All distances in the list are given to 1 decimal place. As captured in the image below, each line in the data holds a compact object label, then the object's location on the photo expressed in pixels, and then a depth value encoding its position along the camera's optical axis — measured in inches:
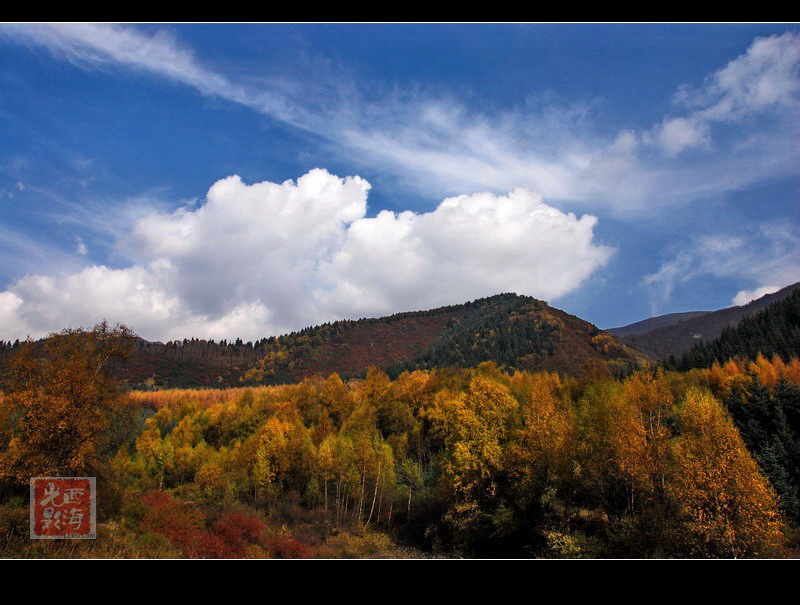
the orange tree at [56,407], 822.5
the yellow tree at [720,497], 839.1
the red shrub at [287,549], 1232.2
